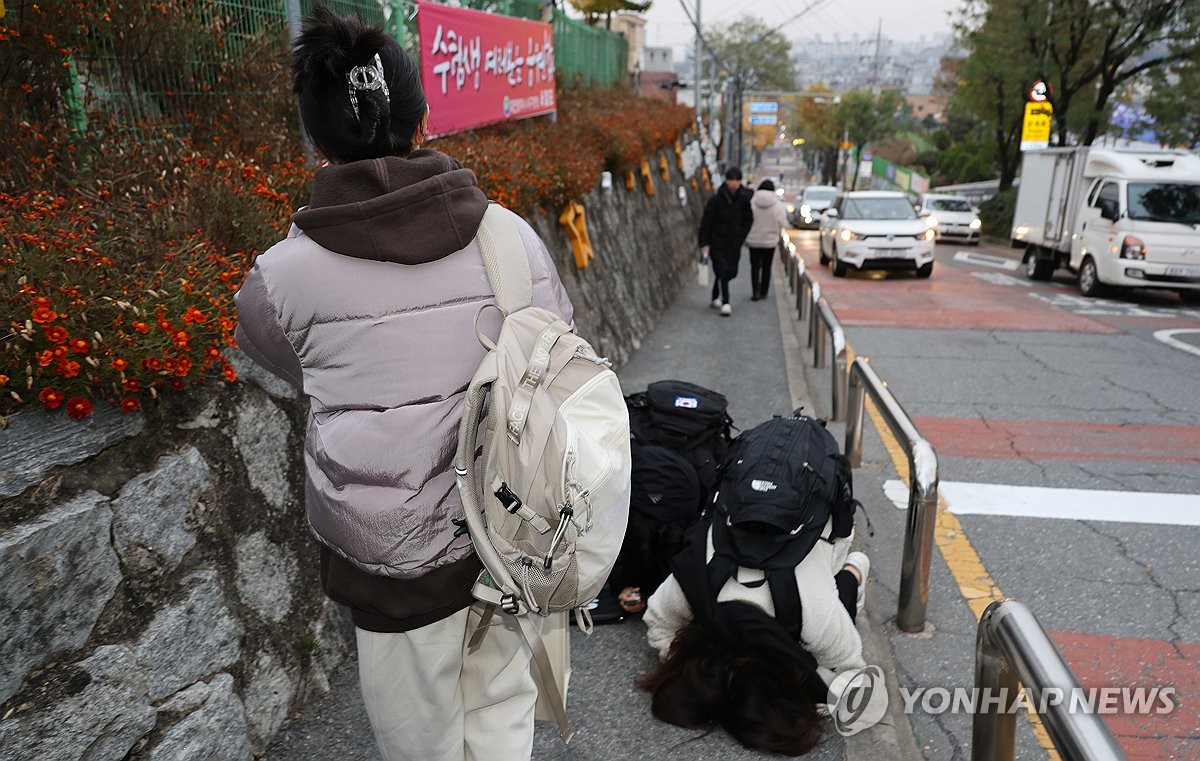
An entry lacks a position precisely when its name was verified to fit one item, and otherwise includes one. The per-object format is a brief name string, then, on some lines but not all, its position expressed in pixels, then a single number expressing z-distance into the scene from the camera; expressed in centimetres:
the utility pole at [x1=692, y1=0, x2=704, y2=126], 3124
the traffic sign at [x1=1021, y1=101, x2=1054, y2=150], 2973
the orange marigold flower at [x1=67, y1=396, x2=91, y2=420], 232
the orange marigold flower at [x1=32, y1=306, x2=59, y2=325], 228
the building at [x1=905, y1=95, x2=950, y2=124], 13650
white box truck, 1294
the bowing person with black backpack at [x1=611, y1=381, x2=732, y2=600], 365
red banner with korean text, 664
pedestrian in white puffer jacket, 1188
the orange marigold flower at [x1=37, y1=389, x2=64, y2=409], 229
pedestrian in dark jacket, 1105
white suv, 1600
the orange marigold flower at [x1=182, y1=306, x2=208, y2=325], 264
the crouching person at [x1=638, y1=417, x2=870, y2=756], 290
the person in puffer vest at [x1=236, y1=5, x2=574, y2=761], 165
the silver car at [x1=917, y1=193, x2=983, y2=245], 2655
